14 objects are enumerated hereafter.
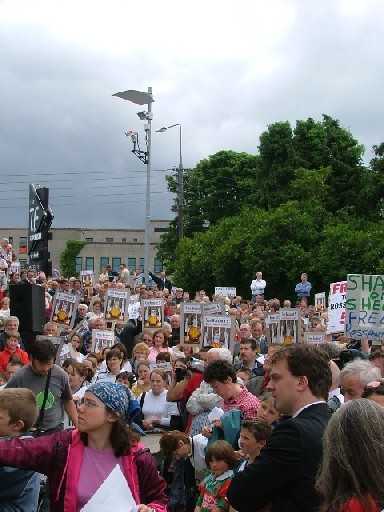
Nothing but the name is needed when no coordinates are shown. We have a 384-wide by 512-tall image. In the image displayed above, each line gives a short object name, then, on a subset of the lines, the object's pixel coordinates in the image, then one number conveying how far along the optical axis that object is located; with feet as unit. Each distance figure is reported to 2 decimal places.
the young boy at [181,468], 23.85
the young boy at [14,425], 14.38
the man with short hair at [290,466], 12.09
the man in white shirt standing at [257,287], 90.07
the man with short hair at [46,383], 24.58
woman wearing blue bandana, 12.92
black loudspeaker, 36.60
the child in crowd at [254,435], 17.04
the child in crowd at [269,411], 16.62
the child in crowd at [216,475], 19.51
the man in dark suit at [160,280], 99.73
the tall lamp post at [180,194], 194.74
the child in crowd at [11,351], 35.70
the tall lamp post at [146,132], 95.40
